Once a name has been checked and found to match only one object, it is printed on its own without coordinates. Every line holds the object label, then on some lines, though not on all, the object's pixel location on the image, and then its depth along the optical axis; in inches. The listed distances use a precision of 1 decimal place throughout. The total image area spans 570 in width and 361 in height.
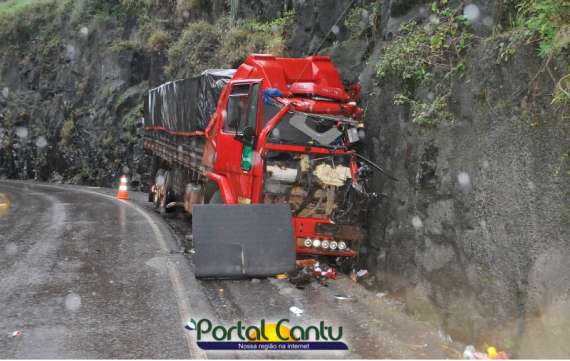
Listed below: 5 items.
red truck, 341.4
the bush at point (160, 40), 1240.8
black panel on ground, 314.8
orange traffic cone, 844.6
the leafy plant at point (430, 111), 297.1
